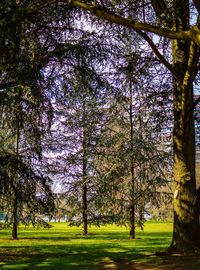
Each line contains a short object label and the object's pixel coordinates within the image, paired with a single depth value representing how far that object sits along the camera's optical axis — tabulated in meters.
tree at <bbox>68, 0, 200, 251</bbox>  9.73
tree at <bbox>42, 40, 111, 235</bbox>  24.45
